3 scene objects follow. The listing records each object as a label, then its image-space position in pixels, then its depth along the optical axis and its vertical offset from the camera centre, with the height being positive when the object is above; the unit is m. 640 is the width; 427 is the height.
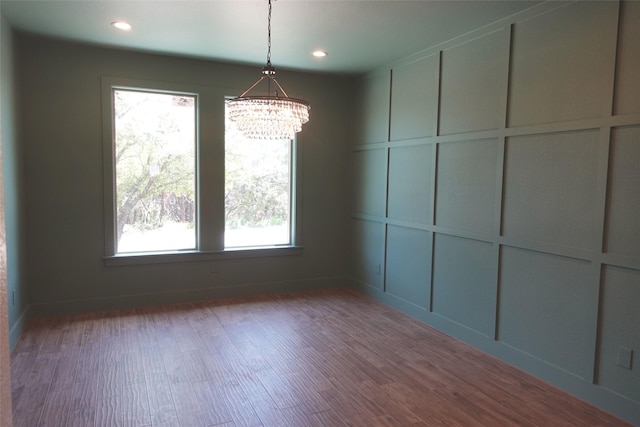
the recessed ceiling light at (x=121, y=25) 3.49 +1.25
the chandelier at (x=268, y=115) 2.66 +0.42
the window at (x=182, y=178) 4.43 +0.04
